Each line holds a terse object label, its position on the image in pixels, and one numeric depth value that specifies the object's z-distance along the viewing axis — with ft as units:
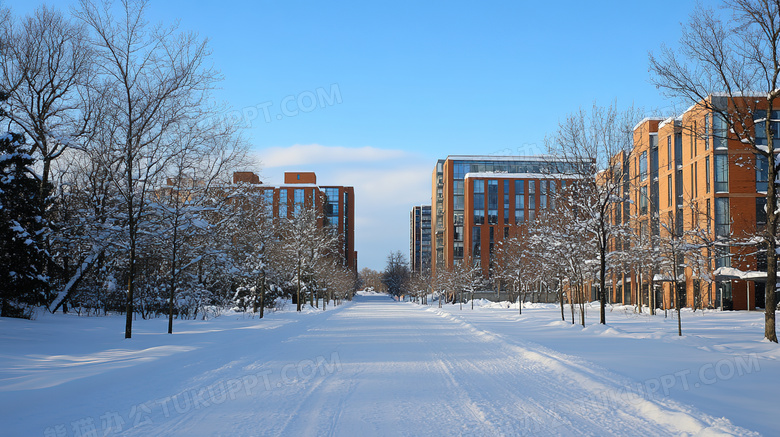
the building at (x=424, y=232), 634.02
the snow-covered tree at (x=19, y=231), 66.64
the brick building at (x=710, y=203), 136.46
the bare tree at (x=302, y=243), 151.94
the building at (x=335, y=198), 408.87
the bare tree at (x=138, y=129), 59.16
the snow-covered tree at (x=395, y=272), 519.27
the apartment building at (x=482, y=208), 331.98
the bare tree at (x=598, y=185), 77.92
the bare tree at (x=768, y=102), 55.67
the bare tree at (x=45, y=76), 78.54
